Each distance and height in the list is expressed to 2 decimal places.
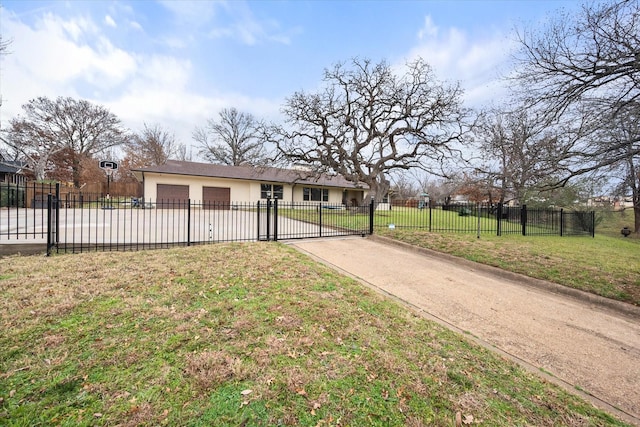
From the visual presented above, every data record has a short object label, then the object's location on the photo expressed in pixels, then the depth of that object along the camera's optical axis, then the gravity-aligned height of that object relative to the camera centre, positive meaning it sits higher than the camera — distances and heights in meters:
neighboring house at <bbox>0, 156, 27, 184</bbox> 25.92 +3.75
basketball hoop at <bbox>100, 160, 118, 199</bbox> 19.08 +3.26
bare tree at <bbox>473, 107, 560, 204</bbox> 5.41 +1.32
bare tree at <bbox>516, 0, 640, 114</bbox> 4.47 +2.98
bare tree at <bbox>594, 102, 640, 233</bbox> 4.41 +1.43
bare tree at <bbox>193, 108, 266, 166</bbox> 36.50 +10.43
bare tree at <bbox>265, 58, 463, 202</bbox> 17.42 +6.55
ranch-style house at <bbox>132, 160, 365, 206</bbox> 20.17 +2.32
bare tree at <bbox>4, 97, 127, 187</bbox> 26.23 +8.26
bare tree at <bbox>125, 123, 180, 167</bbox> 34.16 +8.64
